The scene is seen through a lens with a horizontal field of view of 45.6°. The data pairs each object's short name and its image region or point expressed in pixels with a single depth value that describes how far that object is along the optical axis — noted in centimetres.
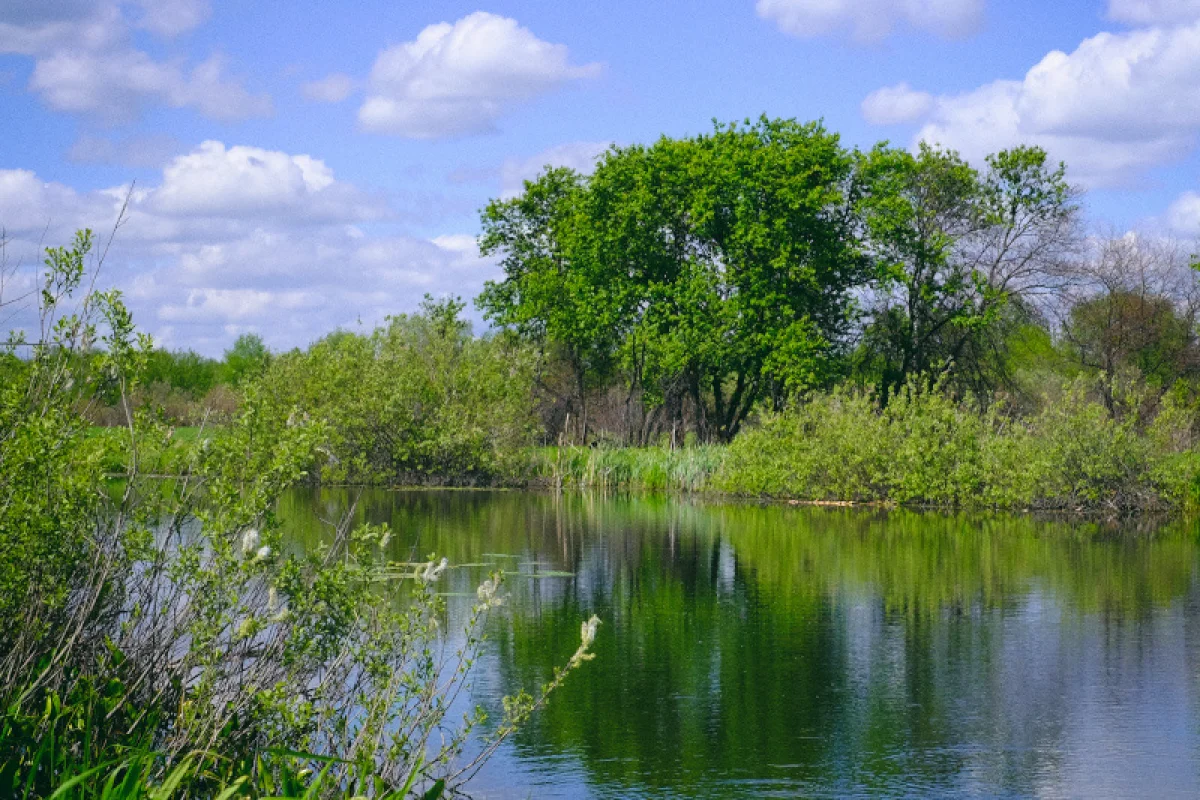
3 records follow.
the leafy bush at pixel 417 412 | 4075
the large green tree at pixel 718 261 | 4553
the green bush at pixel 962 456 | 3042
